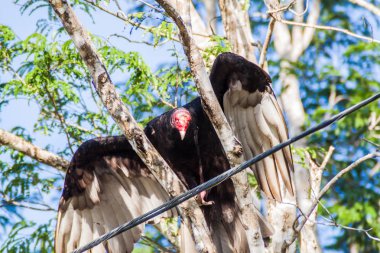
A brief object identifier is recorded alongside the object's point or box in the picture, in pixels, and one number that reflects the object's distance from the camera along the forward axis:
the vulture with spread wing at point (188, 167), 12.05
